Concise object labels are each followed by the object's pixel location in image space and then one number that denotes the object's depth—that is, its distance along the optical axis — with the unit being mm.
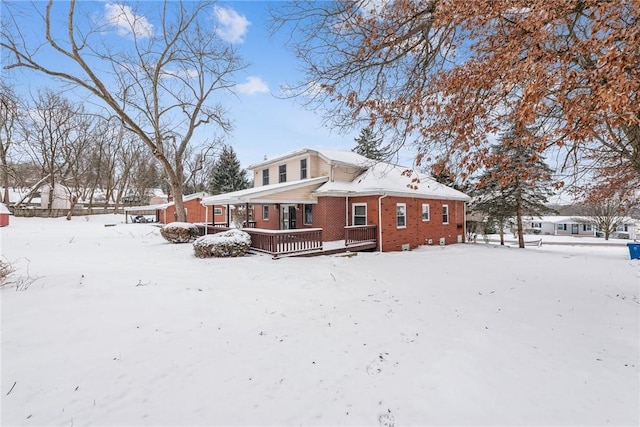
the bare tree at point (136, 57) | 12445
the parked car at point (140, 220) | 36219
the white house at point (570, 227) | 41688
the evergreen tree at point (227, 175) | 33938
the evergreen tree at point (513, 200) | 18406
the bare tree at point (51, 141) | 29375
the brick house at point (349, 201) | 14320
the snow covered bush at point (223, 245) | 10562
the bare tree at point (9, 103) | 6659
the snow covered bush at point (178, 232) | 14664
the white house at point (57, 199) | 41094
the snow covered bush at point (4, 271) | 5188
